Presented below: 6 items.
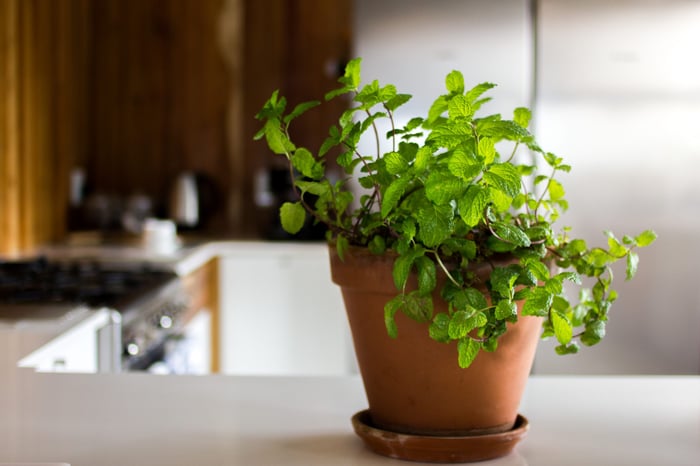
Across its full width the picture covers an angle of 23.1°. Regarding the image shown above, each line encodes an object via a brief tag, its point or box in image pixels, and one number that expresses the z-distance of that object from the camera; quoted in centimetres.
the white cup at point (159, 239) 426
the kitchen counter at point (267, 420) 147
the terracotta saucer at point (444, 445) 145
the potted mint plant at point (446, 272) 139
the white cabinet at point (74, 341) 207
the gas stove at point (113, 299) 256
